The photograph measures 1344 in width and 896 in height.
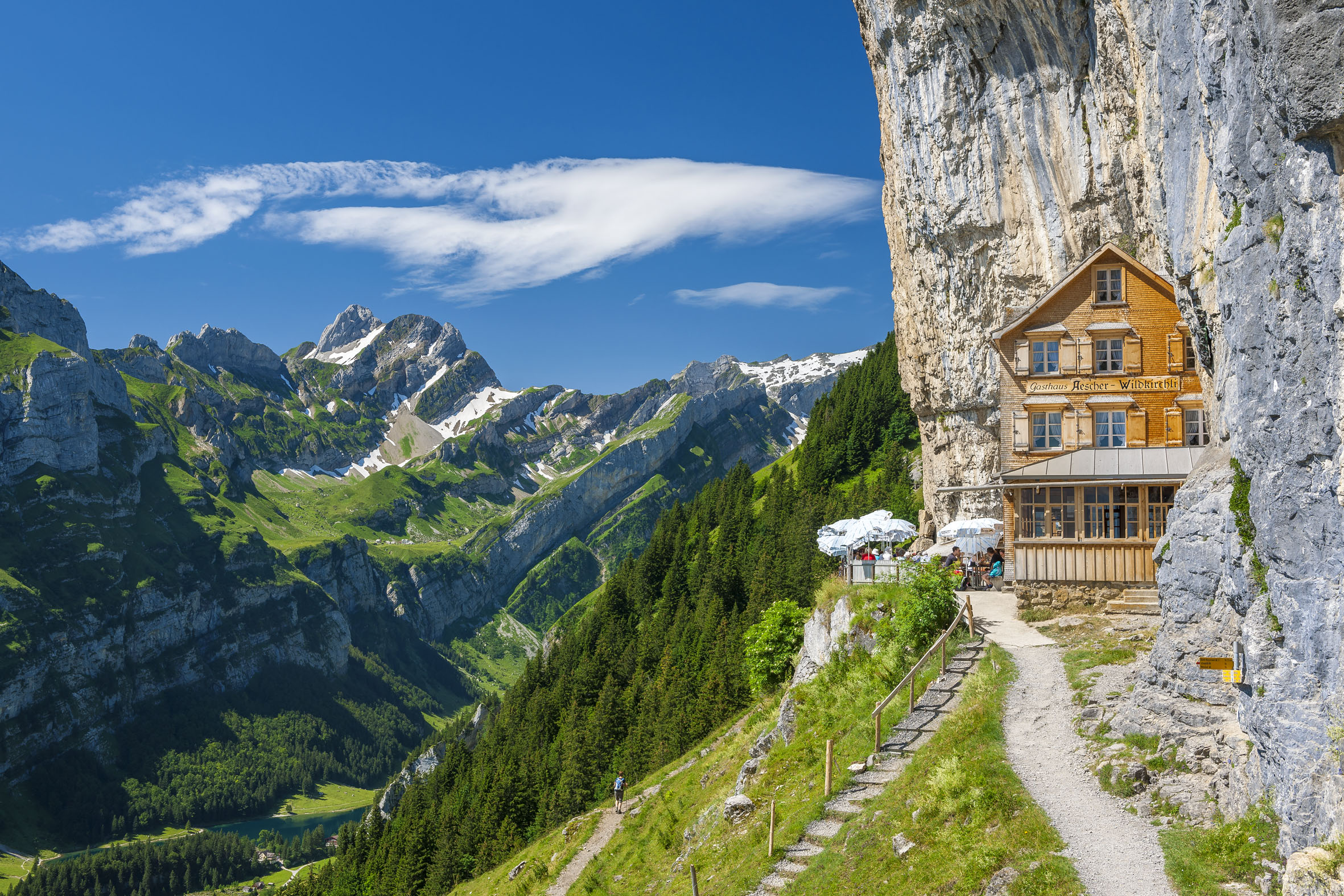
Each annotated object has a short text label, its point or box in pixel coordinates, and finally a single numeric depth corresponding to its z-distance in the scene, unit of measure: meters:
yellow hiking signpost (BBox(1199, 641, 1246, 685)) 15.41
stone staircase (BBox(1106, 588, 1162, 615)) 29.64
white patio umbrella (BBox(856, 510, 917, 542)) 43.25
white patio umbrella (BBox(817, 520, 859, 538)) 45.31
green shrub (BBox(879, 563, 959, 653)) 28.67
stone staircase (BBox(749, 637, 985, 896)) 19.88
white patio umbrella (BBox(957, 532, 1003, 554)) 43.59
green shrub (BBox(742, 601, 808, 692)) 42.31
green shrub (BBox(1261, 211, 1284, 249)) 13.88
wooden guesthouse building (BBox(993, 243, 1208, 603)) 31.75
